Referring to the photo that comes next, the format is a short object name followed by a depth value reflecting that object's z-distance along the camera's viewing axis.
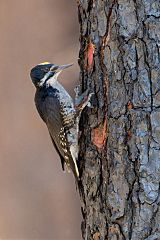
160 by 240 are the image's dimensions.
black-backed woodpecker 8.30
